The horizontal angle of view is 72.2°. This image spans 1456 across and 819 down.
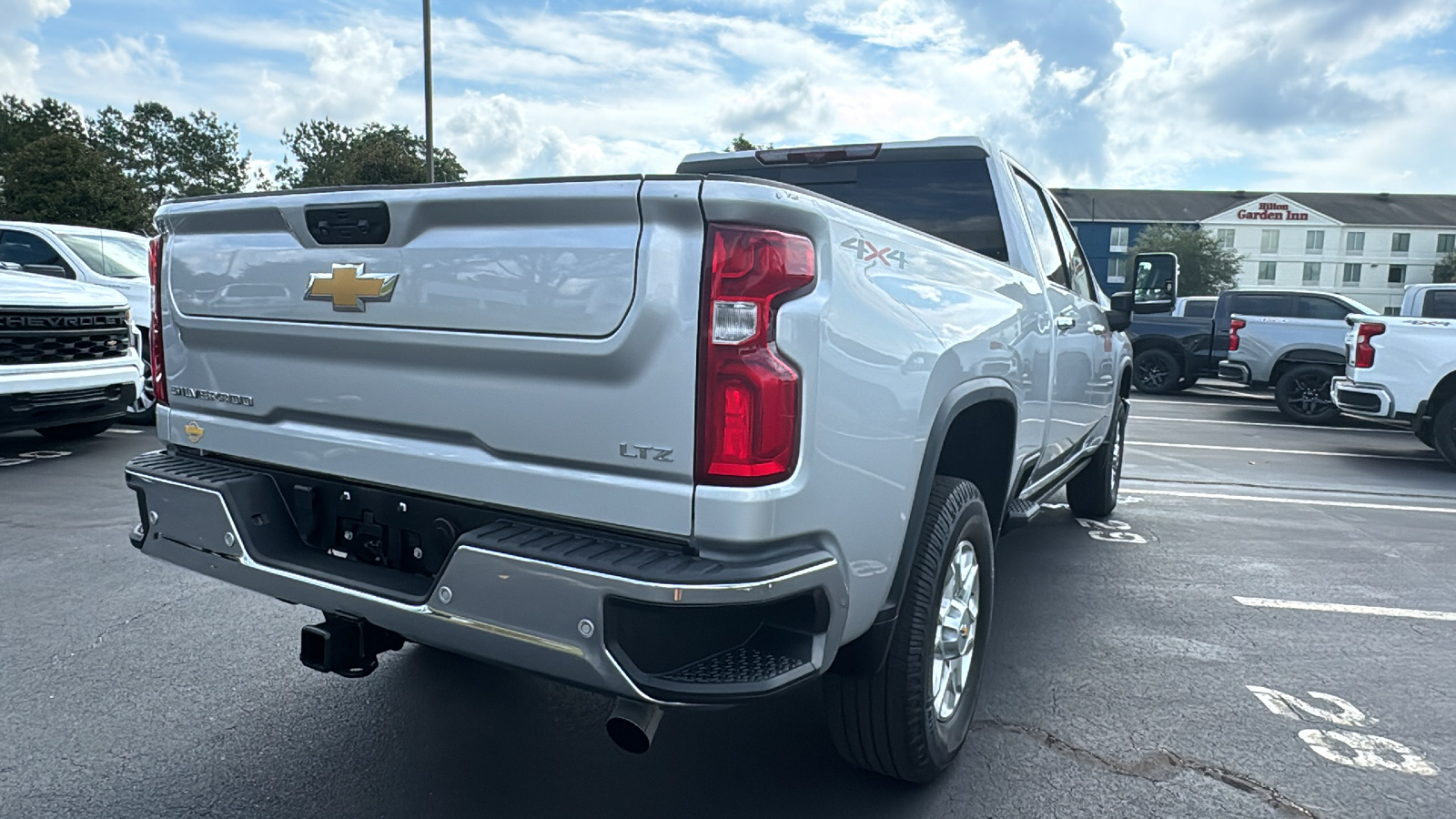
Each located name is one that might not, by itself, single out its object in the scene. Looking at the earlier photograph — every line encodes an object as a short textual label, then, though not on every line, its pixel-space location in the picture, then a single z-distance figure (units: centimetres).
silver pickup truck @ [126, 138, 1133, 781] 194
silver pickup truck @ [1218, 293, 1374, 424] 1304
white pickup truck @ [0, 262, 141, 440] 679
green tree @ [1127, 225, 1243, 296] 6331
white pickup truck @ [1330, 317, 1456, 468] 894
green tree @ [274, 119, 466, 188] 3064
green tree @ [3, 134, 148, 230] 3722
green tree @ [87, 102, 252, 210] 6894
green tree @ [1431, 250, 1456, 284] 6619
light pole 1484
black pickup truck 1570
